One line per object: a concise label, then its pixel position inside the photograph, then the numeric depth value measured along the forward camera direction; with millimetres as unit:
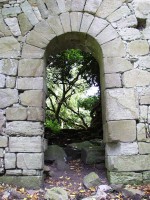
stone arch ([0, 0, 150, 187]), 4246
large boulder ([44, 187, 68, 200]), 3549
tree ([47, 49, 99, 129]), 9023
